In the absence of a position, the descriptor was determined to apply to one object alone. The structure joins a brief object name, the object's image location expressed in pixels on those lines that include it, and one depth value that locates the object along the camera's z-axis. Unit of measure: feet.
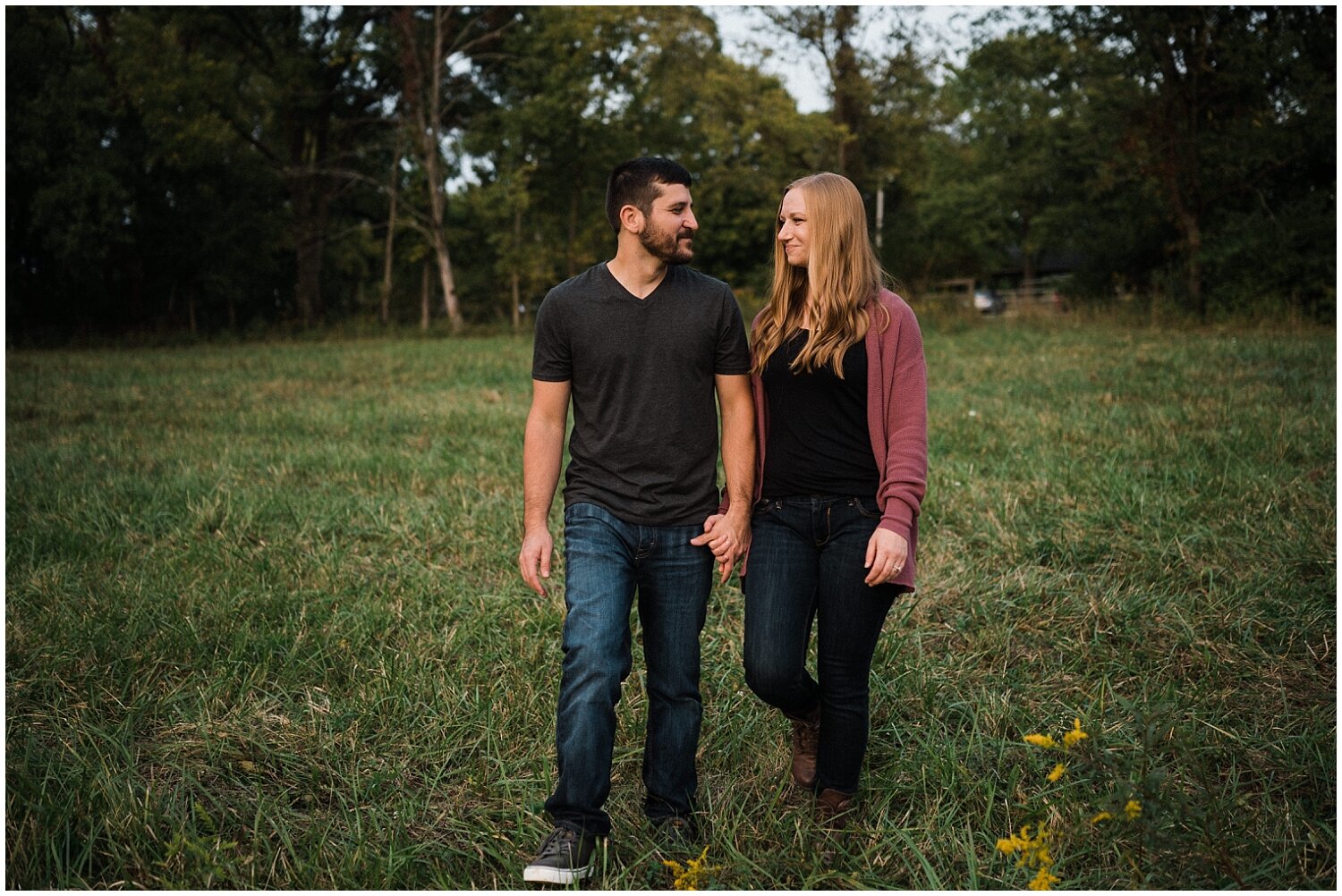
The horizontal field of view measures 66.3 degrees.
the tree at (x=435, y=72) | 95.14
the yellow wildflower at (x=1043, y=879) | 8.19
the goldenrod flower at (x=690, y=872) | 8.97
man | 9.69
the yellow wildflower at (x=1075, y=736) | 8.83
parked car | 152.31
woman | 9.80
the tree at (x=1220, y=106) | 66.08
